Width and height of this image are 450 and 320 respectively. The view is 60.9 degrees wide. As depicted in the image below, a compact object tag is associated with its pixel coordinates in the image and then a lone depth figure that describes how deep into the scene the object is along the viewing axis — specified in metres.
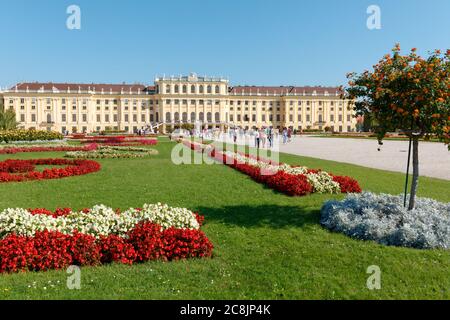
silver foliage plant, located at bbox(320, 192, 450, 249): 5.28
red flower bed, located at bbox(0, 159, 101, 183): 10.83
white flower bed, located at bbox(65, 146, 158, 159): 18.20
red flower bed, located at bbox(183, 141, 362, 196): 8.51
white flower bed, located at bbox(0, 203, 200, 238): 4.99
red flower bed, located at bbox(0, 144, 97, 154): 21.10
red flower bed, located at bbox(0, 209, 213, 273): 4.46
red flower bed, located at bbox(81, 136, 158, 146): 26.71
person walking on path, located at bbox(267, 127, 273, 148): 27.91
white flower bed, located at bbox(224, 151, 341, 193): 8.78
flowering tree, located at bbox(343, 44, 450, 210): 5.14
